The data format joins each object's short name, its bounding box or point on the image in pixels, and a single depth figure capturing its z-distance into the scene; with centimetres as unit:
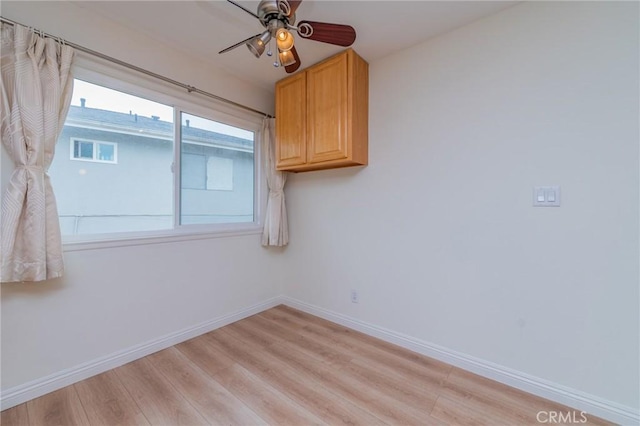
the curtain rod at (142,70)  159
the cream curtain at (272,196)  289
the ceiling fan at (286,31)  133
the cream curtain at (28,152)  146
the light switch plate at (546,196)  156
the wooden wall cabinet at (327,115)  220
